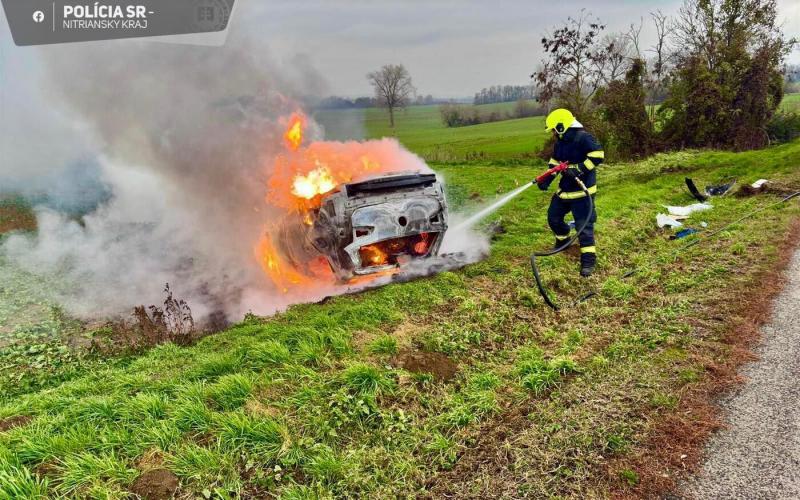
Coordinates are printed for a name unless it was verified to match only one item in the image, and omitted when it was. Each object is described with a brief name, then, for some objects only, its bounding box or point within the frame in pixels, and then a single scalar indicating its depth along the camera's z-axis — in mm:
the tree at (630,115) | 22125
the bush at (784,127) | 22672
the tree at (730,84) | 20938
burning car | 6395
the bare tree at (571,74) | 24953
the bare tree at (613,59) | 24688
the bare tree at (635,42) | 25722
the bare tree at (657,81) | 23094
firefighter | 6258
